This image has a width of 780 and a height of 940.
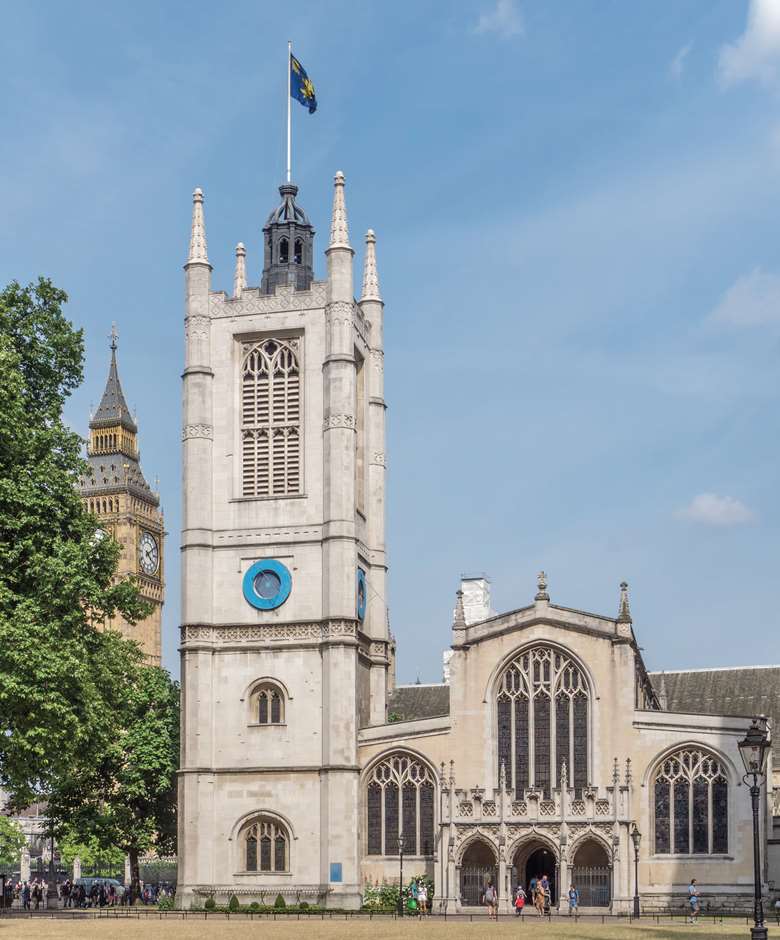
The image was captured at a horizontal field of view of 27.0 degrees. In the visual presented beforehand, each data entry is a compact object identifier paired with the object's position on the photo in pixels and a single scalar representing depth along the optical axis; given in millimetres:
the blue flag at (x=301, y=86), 76250
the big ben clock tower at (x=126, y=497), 162875
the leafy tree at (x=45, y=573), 43250
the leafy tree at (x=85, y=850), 71000
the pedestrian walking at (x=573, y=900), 61312
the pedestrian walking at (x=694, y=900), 57578
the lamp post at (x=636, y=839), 60594
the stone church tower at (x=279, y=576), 67000
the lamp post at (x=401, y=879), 63656
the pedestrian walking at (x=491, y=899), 61509
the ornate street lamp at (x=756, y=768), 32884
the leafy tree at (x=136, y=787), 70875
